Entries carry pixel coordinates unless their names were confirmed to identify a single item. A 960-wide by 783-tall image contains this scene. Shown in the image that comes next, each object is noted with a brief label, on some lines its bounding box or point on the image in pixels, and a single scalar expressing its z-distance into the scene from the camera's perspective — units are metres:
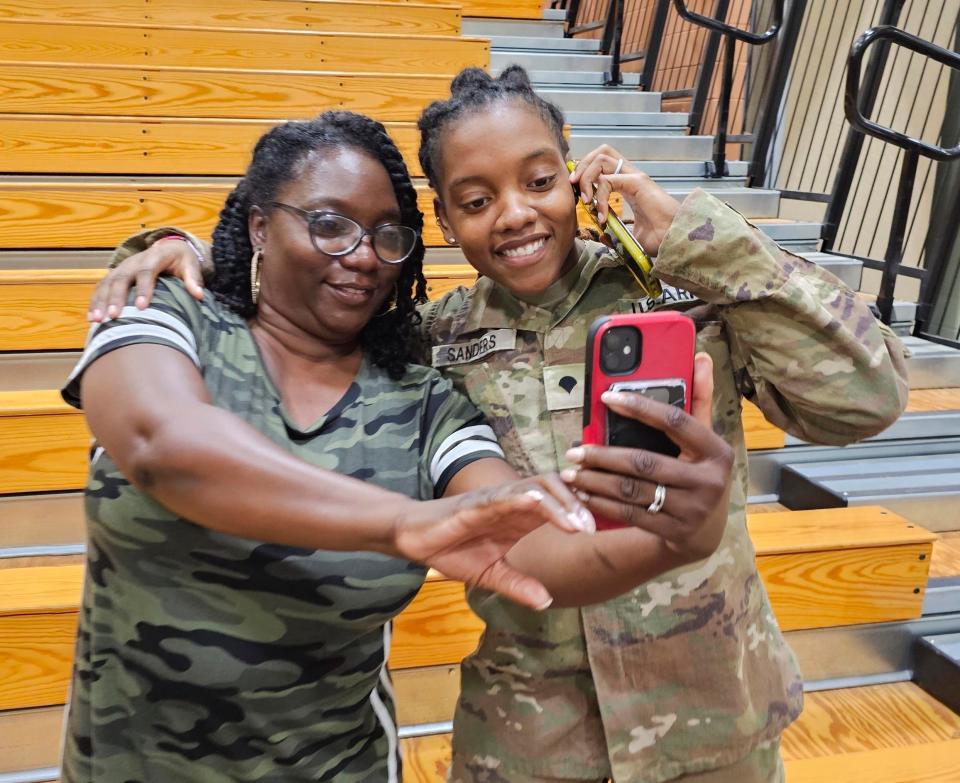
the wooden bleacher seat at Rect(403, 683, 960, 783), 1.41
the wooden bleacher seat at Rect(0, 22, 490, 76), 2.90
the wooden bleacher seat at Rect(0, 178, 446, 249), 2.17
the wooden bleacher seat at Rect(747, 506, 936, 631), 1.65
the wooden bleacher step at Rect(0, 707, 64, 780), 1.37
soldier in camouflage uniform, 0.77
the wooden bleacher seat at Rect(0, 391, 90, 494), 1.62
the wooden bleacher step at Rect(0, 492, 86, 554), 1.64
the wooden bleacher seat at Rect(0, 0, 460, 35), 3.22
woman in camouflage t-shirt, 0.54
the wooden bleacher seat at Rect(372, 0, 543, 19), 4.15
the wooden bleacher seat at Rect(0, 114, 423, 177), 2.42
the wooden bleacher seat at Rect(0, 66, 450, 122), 2.61
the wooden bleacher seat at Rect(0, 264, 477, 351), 1.89
